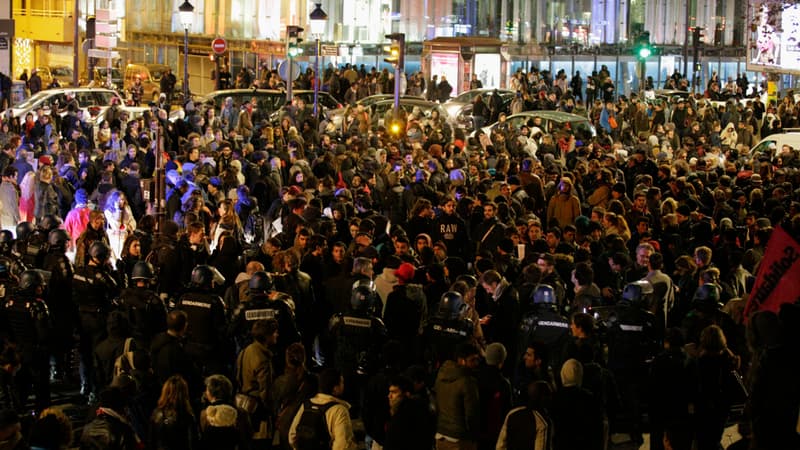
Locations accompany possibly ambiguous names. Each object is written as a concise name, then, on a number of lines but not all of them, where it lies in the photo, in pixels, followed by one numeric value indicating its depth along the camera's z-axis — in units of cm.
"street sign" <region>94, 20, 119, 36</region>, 3841
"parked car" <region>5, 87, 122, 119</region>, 3281
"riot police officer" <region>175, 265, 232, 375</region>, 1104
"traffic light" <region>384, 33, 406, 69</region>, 3164
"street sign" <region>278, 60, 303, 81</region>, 3503
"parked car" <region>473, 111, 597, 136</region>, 3172
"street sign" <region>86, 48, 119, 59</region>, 3694
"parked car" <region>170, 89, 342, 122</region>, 3662
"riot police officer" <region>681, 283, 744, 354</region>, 1142
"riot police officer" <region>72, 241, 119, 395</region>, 1217
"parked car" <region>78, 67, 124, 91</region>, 4662
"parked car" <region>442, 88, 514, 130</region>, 3733
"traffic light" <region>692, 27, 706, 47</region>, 4503
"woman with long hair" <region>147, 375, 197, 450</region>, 857
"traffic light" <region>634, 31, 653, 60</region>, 4193
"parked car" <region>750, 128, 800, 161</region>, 2795
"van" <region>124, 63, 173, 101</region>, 4644
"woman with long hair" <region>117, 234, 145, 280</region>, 1322
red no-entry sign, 4501
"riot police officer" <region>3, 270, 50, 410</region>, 1154
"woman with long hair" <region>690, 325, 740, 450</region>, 997
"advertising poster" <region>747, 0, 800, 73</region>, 3409
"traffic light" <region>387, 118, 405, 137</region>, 3047
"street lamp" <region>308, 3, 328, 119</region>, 3241
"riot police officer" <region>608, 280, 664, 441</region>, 1083
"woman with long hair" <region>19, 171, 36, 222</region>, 1830
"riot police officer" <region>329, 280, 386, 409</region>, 1061
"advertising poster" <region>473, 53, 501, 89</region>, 4522
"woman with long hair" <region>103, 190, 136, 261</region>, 1683
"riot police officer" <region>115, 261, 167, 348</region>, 1127
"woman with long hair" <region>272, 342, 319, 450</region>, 897
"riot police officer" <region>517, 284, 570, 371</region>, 1077
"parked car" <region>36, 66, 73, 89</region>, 4938
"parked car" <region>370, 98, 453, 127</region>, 3372
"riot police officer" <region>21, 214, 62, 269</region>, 1353
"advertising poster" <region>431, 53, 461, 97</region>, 4450
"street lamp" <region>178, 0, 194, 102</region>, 3591
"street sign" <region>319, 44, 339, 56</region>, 3256
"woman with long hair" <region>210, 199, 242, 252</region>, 1514
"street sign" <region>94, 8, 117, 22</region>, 3894
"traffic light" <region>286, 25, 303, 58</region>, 3362
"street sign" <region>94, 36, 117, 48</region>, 3859
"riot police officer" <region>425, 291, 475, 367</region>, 1045
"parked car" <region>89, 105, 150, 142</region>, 3091
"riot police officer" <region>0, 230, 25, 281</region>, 1214
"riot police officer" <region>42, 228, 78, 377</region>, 1252
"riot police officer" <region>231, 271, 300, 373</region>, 1085
